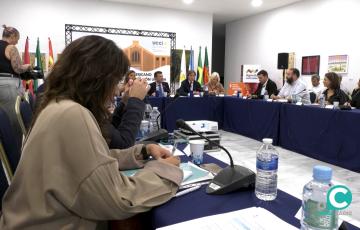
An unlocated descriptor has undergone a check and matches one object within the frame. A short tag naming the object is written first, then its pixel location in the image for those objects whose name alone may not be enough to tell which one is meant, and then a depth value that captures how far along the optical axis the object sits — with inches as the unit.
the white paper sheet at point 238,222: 30.3
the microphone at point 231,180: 39.4
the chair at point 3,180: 36.8
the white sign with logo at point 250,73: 300.5
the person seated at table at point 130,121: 54.4
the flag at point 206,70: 299.5
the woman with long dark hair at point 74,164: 27.8
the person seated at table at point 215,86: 248.8
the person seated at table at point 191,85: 249.2
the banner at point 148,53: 276.5
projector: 83.9
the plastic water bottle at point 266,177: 38.5
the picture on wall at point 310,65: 240.2
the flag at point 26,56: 235.1
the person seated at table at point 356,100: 177.2
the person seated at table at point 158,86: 229.3
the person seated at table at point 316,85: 231.5
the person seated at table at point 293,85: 209.3
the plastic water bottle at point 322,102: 152.6
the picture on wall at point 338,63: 217.3
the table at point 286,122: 132.5
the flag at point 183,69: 300.3
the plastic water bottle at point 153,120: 84.7
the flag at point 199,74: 302.7
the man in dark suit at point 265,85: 234.2
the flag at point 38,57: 239.8
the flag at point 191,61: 297.6
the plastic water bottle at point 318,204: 28.5
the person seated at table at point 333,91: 172.7
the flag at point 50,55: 247.8
